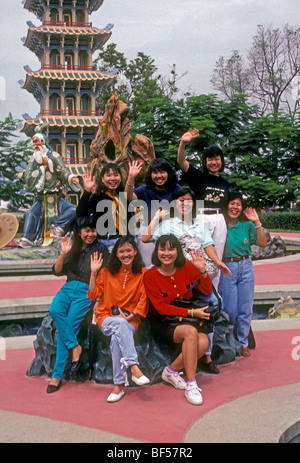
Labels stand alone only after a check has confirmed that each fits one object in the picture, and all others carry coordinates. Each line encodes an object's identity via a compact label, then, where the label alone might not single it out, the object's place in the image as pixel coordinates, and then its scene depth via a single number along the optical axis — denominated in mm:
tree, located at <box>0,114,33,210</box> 25641
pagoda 27281
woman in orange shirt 3775
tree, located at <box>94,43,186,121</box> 32281
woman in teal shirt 4578
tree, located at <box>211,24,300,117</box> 31141
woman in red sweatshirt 3653
